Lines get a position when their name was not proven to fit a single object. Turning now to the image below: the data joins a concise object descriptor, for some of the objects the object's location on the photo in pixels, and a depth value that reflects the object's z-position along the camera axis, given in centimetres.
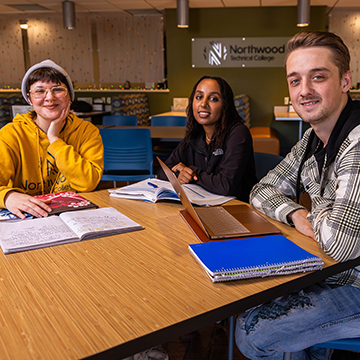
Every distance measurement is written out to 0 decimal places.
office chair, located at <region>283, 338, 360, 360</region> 104
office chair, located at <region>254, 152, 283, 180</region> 196
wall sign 680
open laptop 113
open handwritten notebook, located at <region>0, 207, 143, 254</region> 108
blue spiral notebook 87
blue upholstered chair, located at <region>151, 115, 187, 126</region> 475
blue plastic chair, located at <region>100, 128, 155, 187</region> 326
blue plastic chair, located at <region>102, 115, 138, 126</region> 496
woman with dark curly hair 194
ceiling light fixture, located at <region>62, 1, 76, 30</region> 637
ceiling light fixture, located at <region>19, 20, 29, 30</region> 812
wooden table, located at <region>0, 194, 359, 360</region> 65
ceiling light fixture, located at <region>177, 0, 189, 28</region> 600
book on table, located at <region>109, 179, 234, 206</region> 154
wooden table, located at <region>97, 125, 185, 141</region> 342
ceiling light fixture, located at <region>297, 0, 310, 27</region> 578
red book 141
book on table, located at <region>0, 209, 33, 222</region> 130
